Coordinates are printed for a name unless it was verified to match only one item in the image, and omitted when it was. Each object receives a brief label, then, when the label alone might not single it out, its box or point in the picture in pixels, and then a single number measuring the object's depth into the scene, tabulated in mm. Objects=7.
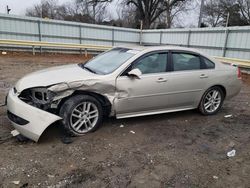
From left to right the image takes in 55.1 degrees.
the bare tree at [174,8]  31797
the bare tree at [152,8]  31428
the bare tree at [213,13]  37438
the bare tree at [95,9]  30506
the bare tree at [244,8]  33750
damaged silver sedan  3830
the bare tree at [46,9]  48550
